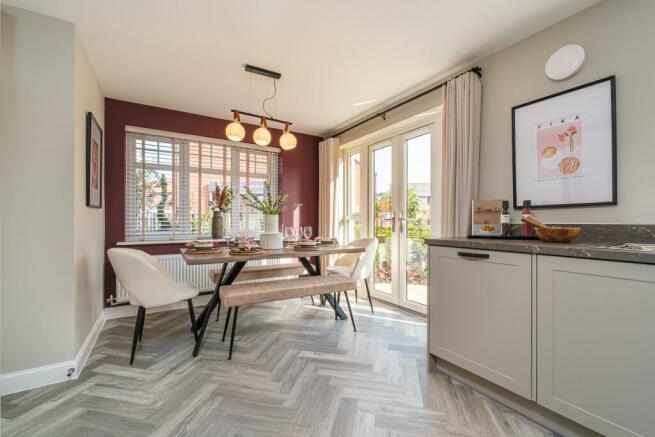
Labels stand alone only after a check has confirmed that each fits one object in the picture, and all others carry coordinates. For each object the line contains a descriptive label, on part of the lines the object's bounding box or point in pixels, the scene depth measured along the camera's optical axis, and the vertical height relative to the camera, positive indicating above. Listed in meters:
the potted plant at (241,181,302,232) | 2.63 +0.02
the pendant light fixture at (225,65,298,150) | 2.45 +0.79
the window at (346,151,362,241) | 4.19 +0.38
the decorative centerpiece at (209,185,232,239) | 2.96 +0.04
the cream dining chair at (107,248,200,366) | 2.05 -0.49
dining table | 2.10 -0.31
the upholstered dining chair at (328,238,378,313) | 2.98 -0.54
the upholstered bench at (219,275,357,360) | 2.15 -0.60
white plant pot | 2.63 -0.04
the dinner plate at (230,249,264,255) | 2.31 -0.29
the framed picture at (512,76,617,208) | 1.71 +0.48
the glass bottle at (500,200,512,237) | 2.03 -0.02
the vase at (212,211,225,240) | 2.95 -0.08
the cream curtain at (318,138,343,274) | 4.24 +0.43
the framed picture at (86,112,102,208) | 2.25 +0.49
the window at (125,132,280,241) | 3.38 +0.47
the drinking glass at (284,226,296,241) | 3.10 -0.19
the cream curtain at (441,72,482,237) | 2.37 +0.59
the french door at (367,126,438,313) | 3.21 +0.06
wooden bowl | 1.58 -0.09
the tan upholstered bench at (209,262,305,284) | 3.08 -0.63
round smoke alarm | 1.81 +1.06
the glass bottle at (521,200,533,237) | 1.95 +0.02
